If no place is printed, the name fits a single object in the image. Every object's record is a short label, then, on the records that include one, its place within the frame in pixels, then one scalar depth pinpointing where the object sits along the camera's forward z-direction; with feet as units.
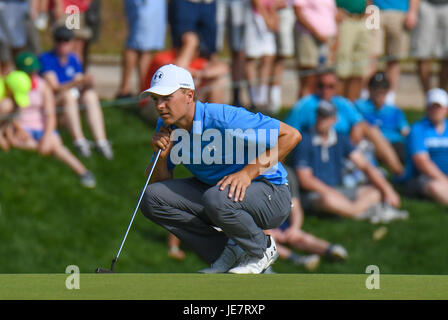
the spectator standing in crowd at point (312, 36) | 34.47
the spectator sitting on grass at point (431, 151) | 33.06
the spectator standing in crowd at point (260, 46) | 35.38
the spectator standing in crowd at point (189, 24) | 32.76
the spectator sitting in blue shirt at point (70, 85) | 32.68
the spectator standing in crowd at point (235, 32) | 35.76
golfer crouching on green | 17.48
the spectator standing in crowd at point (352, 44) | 35.47
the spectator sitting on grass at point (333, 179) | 31.45
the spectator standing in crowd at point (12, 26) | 34.19
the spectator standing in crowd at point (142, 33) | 34.24
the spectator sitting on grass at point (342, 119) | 31.76
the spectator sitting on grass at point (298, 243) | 30.07
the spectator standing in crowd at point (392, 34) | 36.99
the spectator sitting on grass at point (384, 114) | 35.17
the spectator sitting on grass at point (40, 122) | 31.71
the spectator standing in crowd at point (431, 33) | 37.17
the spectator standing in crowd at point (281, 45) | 36.19
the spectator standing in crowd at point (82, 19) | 35.14
